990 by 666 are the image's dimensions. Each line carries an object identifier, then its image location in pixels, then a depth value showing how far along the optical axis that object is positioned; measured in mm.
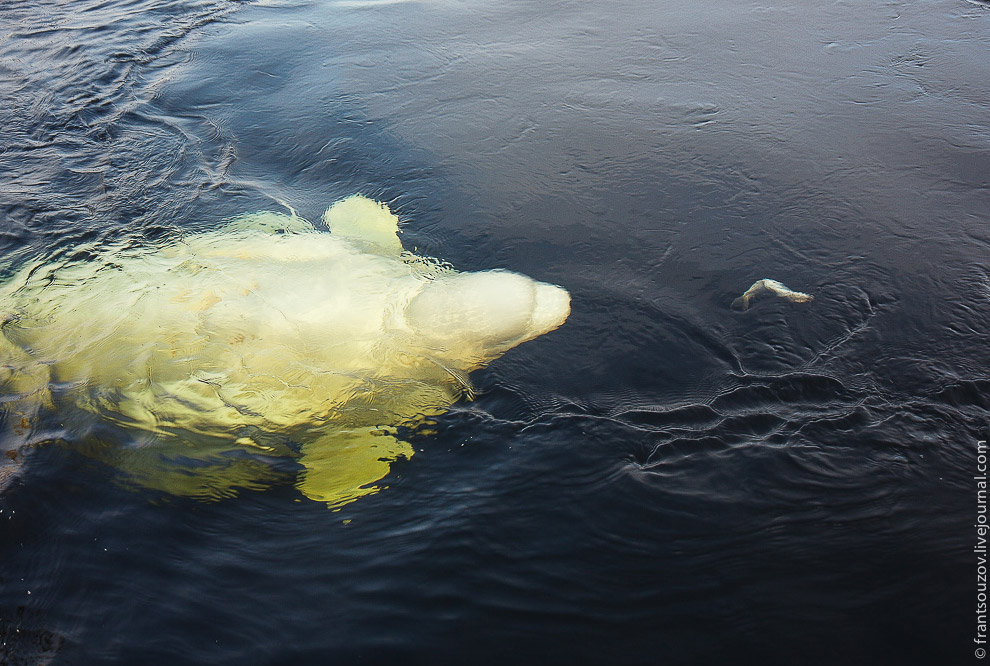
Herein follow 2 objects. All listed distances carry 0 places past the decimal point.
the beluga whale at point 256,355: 5320
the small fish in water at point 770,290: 6023
